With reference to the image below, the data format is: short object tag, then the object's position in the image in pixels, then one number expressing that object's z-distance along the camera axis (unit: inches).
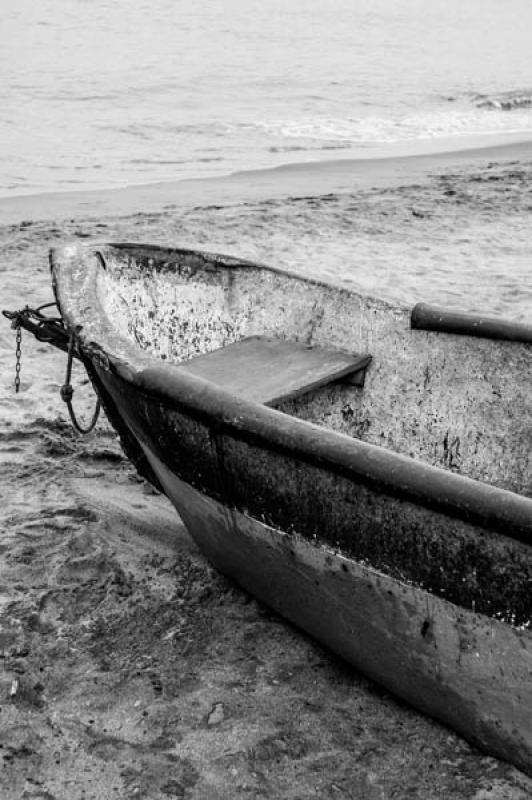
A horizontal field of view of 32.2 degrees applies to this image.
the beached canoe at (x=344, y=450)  97.3
